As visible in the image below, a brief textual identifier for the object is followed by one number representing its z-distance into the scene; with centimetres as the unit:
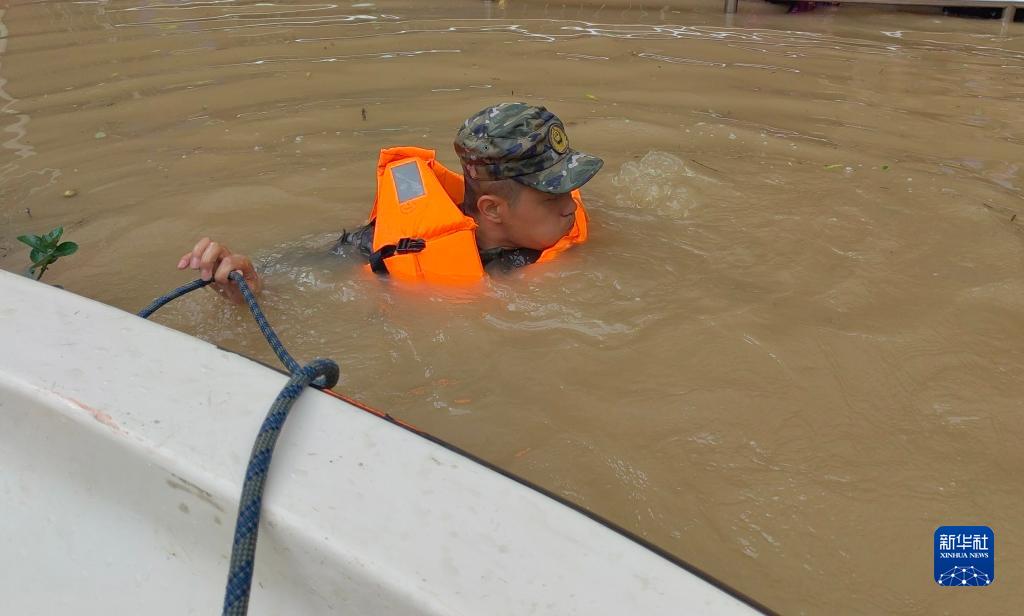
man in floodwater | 258
